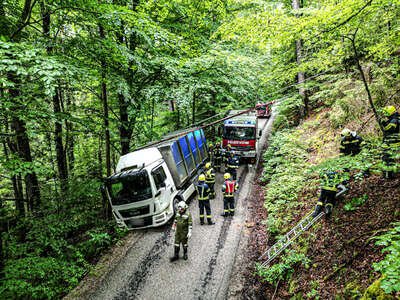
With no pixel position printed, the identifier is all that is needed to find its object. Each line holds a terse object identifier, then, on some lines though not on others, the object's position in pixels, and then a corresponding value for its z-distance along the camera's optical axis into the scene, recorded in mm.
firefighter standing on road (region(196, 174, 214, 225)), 8648
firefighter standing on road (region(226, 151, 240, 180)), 11508
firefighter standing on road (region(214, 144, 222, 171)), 13923
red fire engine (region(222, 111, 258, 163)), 14320
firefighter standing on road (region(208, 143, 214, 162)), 15035
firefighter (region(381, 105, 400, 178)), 5514
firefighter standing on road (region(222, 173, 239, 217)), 8898
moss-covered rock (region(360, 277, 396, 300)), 3201
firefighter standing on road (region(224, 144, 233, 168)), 12938
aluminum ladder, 6148
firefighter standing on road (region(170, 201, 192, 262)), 6840
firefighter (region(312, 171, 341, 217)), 6027
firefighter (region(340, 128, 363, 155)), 5868
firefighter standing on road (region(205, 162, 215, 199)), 10133
